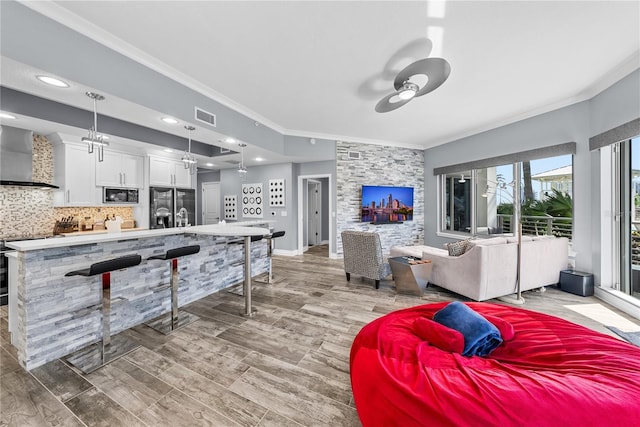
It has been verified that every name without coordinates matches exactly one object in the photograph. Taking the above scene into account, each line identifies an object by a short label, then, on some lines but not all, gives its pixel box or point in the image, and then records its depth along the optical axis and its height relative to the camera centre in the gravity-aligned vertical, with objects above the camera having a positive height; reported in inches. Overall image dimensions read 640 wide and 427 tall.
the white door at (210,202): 285.1 +13.1
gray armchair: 141.1 -27.1
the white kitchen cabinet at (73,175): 143.6 +24.1
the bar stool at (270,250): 148.1 -24.6
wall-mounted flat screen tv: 233.9 +8.0
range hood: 123.3 +30.3
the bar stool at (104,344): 72.6 -43.8
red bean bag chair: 40.2 -34.2
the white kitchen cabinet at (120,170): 159.6 +30.6
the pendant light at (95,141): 84.3 +26.2
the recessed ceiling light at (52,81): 83.0 +47.5
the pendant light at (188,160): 123.9 +27.7
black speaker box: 130.2 -40.2
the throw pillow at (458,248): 131.6 -20.3
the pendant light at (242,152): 159.5 +48.8
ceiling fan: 83.5 +50.5
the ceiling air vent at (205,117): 129.5 +54.1
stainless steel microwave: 161.8 +13.1
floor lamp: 123.6 -27.4
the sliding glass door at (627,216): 121.3 -2.9
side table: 129.1 -34.9
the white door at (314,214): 295.6 -2.1
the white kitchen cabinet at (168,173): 184.5 +33.0
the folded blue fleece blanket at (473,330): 60.7 -31.4
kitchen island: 73.1 -27.9
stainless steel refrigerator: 185.8 +6.0
